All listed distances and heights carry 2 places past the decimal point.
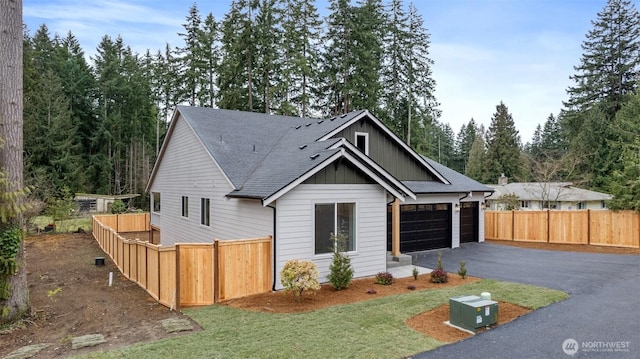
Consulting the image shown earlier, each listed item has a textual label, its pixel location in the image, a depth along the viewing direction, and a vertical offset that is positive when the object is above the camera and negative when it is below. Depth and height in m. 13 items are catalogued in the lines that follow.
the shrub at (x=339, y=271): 9.77 -2.39
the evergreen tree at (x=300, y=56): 28.25 +9.34
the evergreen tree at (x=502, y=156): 47.94 +2.88
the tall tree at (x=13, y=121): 8.10 +1.26
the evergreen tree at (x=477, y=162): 50.44 +2.41
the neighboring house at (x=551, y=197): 30.94 -1.55
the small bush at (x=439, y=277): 10.41 -2.68
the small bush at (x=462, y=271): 10.76 -2.62
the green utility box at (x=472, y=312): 6.77 -2.42
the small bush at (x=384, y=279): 10.34 -2.72
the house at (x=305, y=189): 10.28 -0.35
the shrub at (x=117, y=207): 28.33 -2.12
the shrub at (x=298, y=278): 8.66 -2.27
